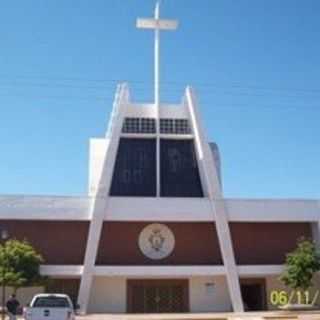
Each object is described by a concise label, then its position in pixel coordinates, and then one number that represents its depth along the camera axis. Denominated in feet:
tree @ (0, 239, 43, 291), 95.94
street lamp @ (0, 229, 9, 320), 95.04
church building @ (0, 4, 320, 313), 106.19
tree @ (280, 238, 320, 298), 102.65
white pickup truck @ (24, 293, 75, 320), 59.39
